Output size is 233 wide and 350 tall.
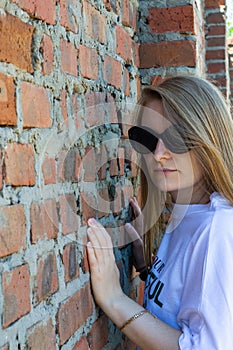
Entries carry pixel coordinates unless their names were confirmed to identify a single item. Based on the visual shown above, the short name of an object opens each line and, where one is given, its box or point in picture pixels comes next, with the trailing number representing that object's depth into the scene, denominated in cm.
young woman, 144
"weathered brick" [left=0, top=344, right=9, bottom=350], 115
